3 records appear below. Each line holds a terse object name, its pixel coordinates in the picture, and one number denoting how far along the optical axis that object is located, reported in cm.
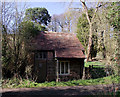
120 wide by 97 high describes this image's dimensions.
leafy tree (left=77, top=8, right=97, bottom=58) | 2887
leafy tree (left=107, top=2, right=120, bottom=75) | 772
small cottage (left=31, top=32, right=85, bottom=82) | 1488
